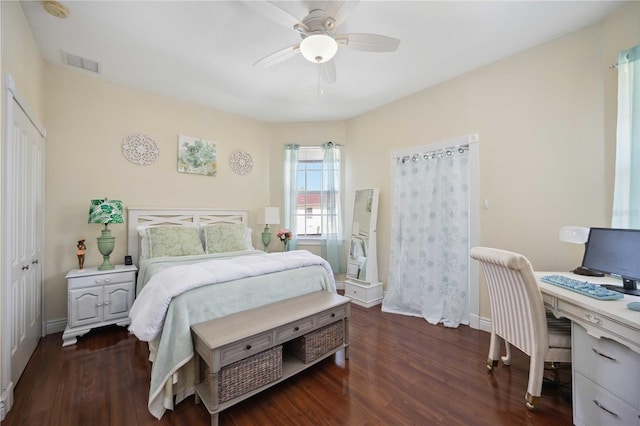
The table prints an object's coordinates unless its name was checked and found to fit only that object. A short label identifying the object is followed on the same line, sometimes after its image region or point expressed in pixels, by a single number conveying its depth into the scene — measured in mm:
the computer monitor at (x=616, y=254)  1583
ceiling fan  1698
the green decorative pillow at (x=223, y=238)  3352
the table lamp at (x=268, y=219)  3969
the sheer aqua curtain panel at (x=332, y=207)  4301
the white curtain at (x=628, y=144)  1818
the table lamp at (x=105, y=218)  2691
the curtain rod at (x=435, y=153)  2964
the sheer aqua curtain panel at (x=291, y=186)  4375
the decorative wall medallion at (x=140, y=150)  3204
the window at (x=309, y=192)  4457
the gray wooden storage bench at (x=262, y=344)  1562
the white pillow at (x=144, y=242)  2951
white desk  1257
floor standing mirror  3633
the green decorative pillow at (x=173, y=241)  2928
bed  1672
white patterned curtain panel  2936
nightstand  2510
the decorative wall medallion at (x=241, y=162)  4098
